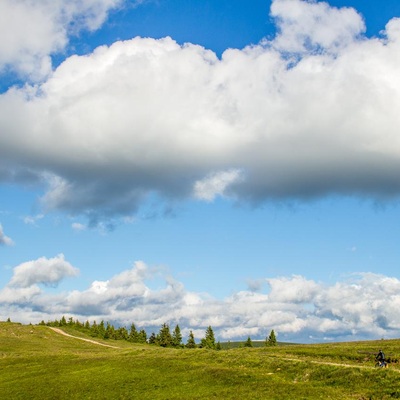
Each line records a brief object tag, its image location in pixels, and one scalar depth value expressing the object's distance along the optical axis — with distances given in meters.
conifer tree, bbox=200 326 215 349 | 174.38
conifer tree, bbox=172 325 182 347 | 185.25
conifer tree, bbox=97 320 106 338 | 193.61
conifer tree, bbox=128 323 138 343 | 198.75
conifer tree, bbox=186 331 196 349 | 179.18
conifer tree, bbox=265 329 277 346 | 164.62
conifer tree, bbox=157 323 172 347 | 185.38
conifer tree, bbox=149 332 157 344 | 191.14
